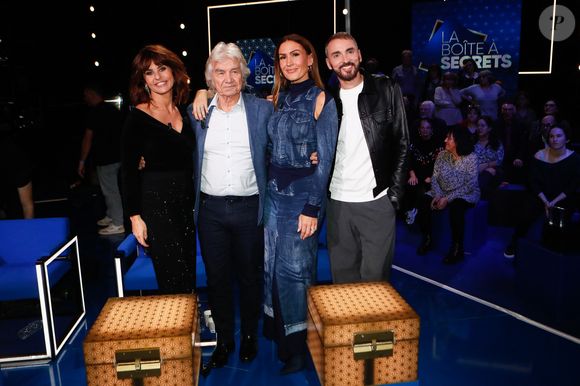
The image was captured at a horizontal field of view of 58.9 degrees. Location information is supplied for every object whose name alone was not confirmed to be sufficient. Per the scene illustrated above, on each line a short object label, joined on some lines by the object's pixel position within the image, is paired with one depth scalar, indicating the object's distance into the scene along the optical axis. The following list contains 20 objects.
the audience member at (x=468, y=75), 8.49
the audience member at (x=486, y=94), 8.03
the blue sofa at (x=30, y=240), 3.71
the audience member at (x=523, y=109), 7.98
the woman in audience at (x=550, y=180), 4.97
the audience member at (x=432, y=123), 5.93
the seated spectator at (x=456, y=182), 5.11
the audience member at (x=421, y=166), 5.81
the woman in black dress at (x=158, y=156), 2.71
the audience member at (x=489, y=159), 6.40
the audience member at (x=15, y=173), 4.38
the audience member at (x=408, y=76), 8.84
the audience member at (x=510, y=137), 6.99
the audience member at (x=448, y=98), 7.81
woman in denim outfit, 2.57
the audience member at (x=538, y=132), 6.29
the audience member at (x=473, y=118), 6.52
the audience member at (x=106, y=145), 6.29
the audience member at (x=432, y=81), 8.32
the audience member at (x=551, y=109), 7.18
